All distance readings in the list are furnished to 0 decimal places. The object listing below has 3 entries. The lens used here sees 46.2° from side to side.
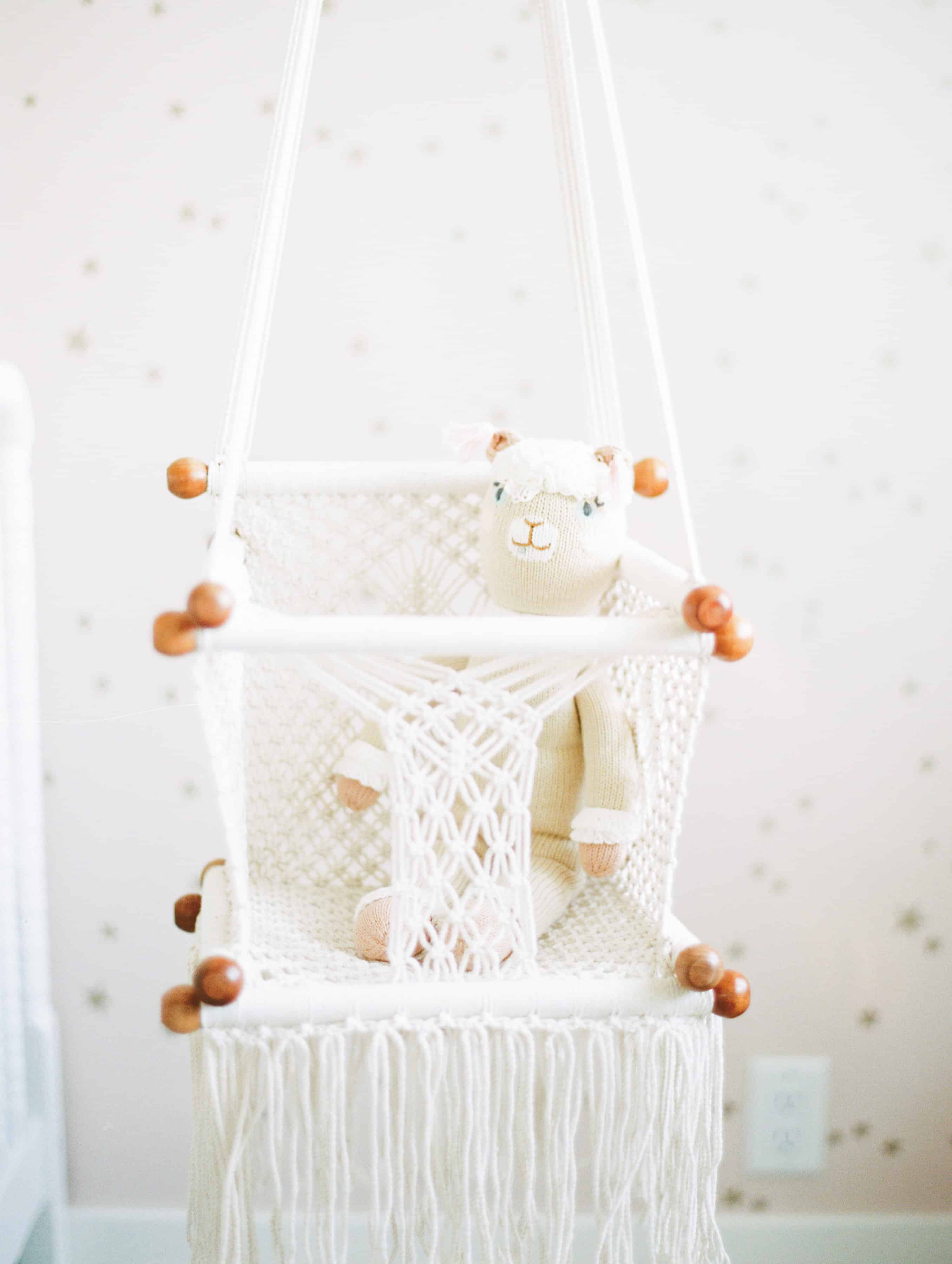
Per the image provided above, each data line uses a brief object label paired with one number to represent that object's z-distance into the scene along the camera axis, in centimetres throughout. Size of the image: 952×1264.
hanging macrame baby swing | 70
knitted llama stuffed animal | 87
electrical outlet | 138
